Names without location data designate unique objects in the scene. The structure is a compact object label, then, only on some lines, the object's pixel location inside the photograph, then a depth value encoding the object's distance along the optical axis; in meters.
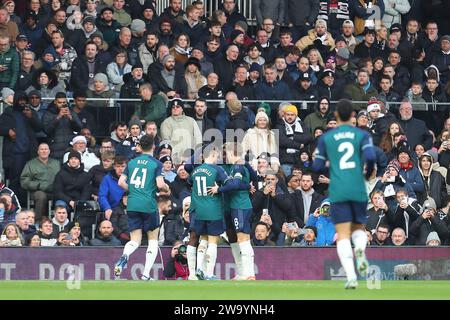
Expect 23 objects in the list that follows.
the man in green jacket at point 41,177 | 26.00
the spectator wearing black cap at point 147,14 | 29.77
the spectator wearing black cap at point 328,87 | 28.95
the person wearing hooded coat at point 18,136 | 26.48
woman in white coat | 26.55
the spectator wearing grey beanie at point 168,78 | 28.08
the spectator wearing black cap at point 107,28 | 29.09
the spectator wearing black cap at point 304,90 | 28.64
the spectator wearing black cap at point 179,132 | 26.89
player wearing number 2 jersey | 16.66
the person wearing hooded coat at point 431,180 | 26.83
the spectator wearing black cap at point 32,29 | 28.55
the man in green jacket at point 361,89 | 29.00
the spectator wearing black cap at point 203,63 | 28.83
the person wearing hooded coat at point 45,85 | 27.28
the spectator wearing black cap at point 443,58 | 30.84
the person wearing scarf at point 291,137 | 27.19
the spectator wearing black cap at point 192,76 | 28.25
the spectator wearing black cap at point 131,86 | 27.58
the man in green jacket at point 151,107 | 27.30
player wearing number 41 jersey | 21.25
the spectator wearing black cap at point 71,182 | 25.84
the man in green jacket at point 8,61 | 27.34
